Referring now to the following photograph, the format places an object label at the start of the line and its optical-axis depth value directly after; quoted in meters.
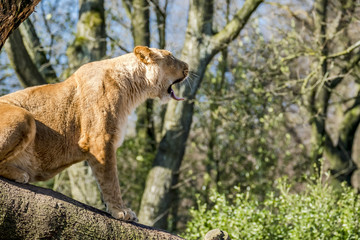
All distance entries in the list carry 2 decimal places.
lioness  8.18
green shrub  13.07
